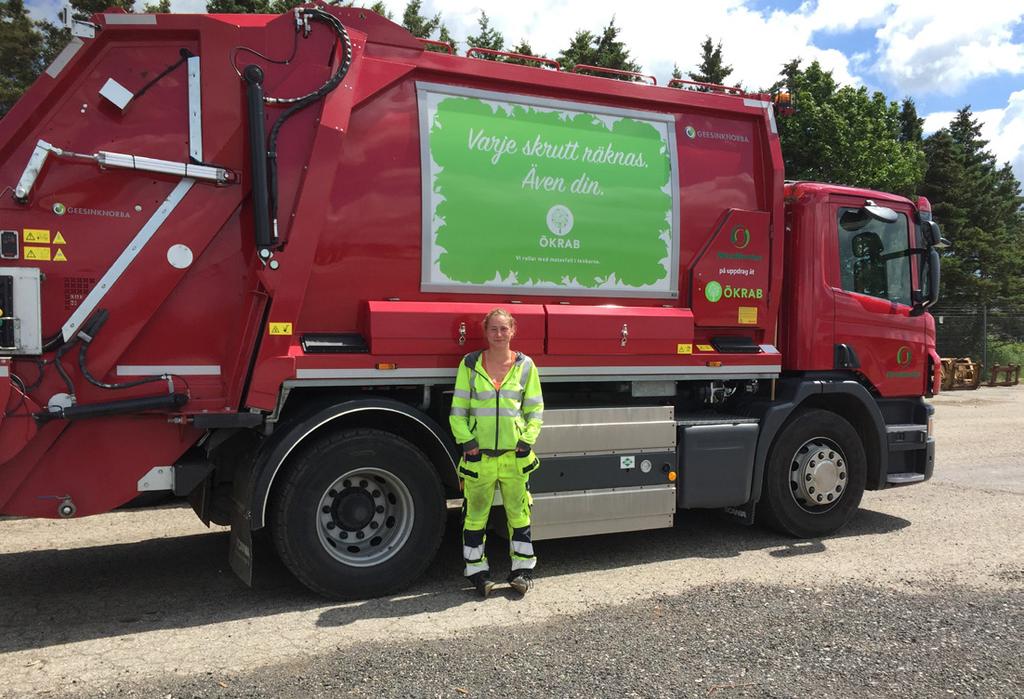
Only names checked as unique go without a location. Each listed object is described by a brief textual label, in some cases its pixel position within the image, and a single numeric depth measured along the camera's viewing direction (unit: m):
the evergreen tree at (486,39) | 24.52
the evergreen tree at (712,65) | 33.00
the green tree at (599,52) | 25.16
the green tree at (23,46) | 19.73
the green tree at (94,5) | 17.04
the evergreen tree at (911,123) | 45.03
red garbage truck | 4.11
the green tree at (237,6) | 19.41
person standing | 4.62
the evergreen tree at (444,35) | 24.51
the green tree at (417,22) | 24.67
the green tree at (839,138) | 27.19
